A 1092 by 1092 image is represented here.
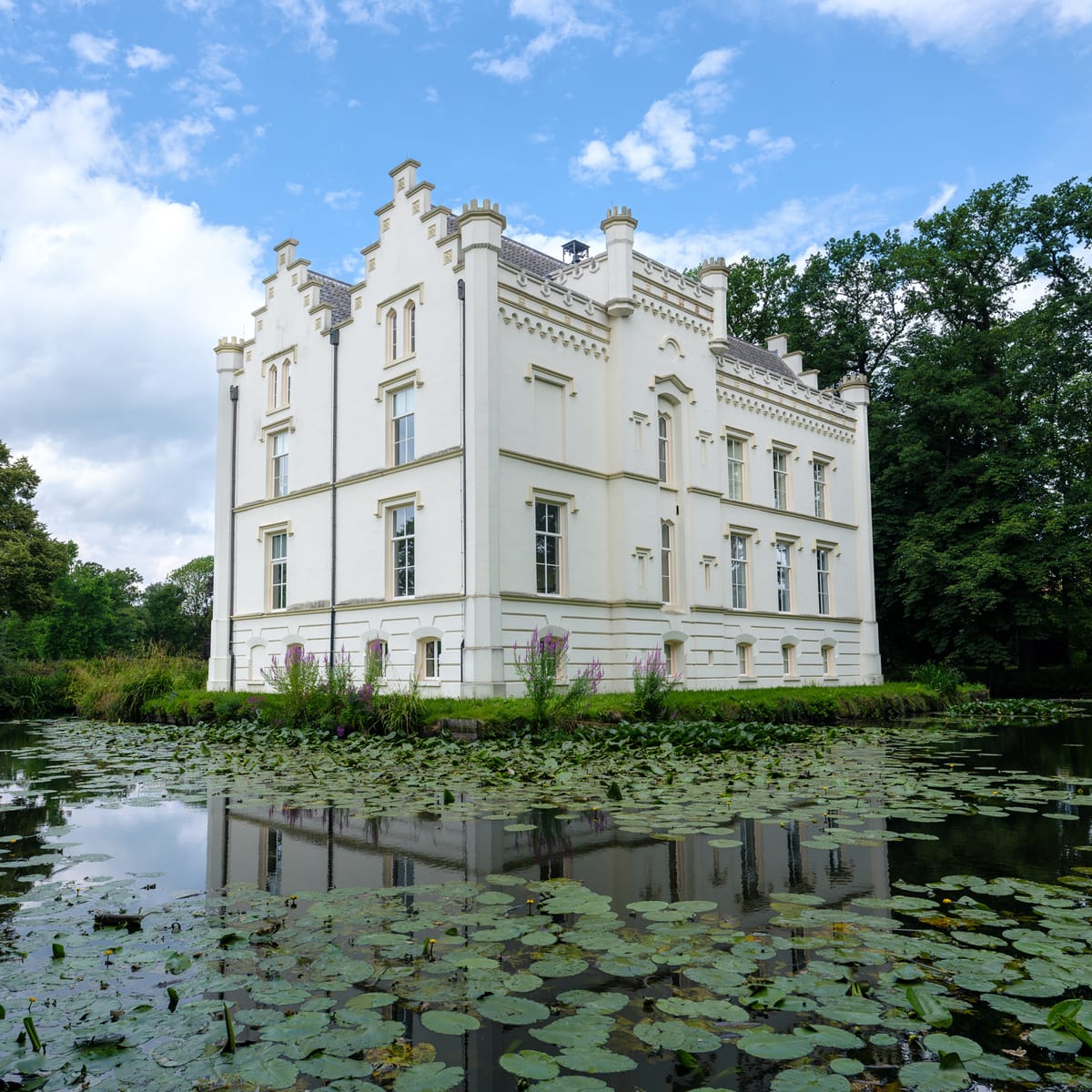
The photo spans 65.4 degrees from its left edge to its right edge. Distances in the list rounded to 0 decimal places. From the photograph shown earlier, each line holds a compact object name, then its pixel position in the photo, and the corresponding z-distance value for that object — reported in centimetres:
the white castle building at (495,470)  1828
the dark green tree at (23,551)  2944
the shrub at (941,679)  2444
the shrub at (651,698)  1502
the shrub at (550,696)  1338
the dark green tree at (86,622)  5897
